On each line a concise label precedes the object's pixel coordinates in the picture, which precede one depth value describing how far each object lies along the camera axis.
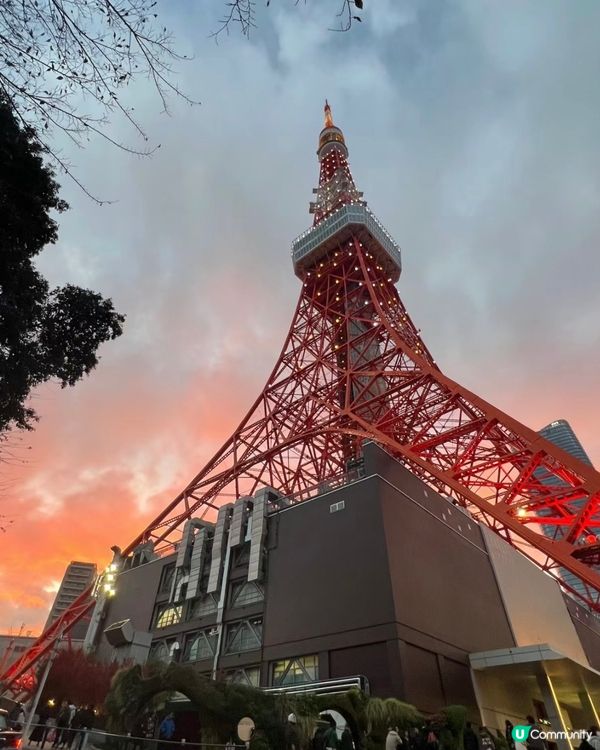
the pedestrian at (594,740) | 8.27
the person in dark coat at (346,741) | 9.25
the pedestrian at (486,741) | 10.69
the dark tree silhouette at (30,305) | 8.06
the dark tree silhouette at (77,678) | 20.84
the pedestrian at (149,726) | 10.73
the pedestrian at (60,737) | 8.39
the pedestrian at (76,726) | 7.92
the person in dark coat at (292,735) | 9.89
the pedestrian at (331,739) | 9.13
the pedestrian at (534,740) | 8.28
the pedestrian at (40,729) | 11.87
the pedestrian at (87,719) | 12.79
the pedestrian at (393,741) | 9.28
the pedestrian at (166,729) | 12.37
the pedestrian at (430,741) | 9.73
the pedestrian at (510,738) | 12.10
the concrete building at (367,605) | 15.55
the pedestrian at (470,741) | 10.28
